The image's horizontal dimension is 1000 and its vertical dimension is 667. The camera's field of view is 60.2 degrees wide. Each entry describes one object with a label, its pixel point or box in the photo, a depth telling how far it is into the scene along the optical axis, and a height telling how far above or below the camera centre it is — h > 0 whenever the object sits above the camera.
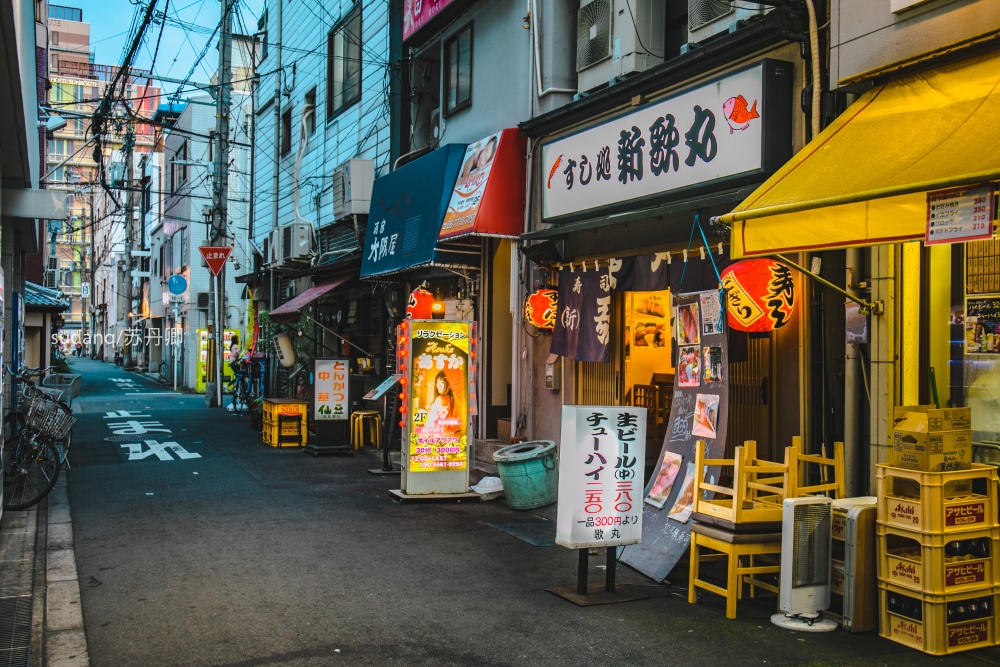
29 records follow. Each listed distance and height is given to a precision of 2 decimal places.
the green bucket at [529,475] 11.03 -1.65
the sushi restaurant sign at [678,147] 8.49 +2.31
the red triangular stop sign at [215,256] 23.89 +2.50
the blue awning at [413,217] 14.44 +2.33
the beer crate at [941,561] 5.93 -1.50
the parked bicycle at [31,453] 11.14 -1.42
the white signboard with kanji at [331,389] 16.45 -0.83
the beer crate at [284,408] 17.44 -1.27
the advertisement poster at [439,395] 11.64 -0.67
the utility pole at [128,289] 55.94 +3.91
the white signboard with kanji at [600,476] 7.16 -1.10
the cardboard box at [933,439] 6.11 -0.66
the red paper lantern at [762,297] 8.04 +0.47
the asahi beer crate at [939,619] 5.89 -1.90
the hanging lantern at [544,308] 12.14 +0.54
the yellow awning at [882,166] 5.77 +1.30
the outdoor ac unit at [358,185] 19.34 +3.62
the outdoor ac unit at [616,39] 11.14 +4.13
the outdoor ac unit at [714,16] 9.45 +3.74
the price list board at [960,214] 5.39 +0.86
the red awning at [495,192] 12.92 +2.35
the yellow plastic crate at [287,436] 17.48 -1.84
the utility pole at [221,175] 26.06 +5.22
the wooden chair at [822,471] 6.80 -1.02
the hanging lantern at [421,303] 14.45 +0.72
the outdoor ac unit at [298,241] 22.70 +2.76
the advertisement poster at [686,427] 7.96 -0.78
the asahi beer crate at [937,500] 6.02 -1.09
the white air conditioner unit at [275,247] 23.48 +2.76
